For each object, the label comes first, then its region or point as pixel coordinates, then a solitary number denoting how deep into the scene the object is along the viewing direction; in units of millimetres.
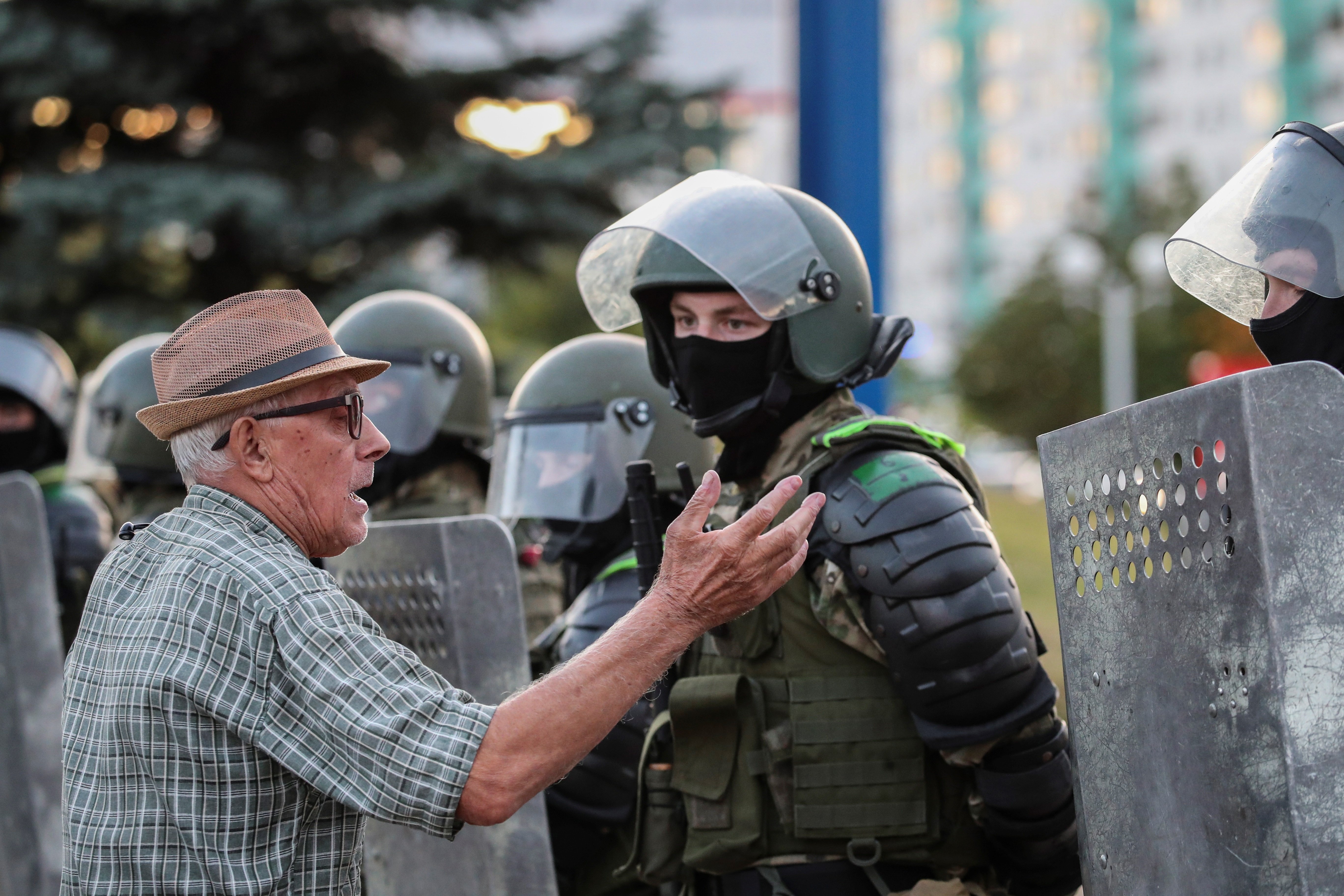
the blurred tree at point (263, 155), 11594
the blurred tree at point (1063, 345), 37031
